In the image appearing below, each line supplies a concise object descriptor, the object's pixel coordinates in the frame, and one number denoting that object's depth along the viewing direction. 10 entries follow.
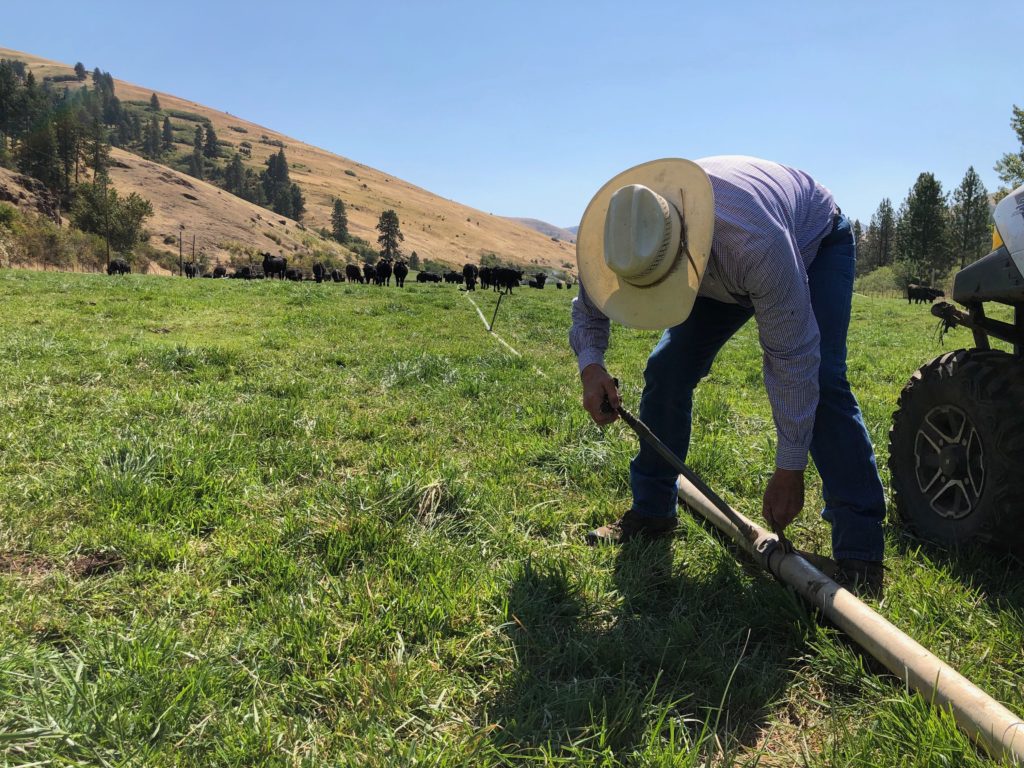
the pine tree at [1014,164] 45.56
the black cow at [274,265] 34.72
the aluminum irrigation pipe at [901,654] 1.64
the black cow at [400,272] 30.85
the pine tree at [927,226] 78.56
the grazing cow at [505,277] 29.89
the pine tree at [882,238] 109.19
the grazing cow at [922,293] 36.59
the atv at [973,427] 2.63
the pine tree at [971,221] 83.94
